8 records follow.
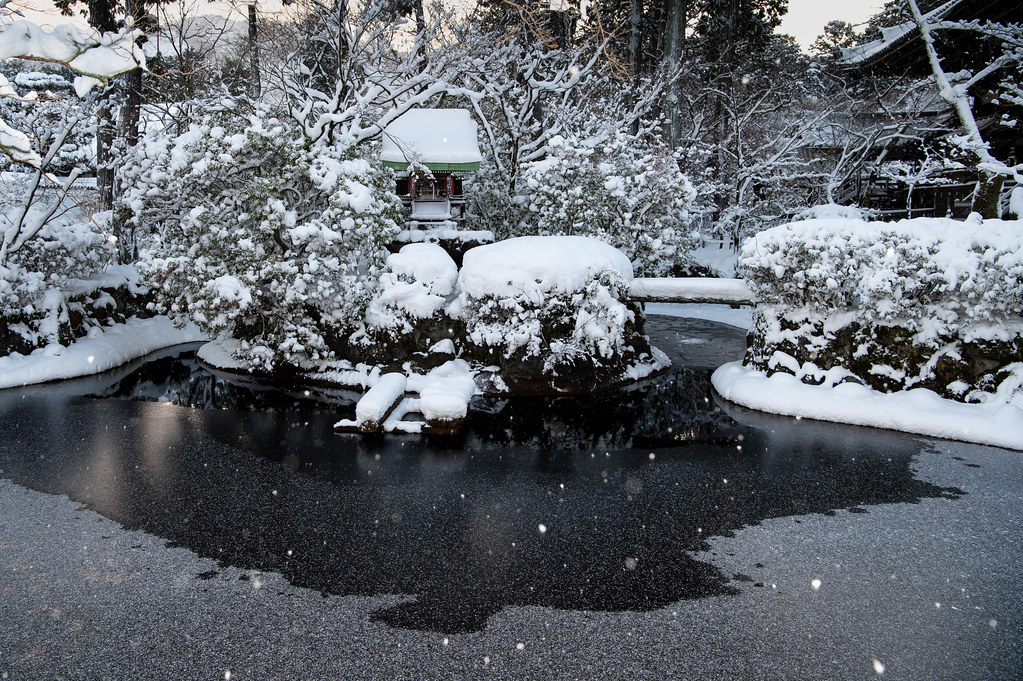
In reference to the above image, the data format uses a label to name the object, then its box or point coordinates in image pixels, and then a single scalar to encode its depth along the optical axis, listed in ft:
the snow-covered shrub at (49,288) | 35.27
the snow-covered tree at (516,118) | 57.14
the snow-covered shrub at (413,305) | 33.73
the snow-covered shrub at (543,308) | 32.01
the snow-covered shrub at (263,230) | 32.50
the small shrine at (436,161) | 54.54
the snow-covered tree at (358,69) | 37.40
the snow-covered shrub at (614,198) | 49.26
